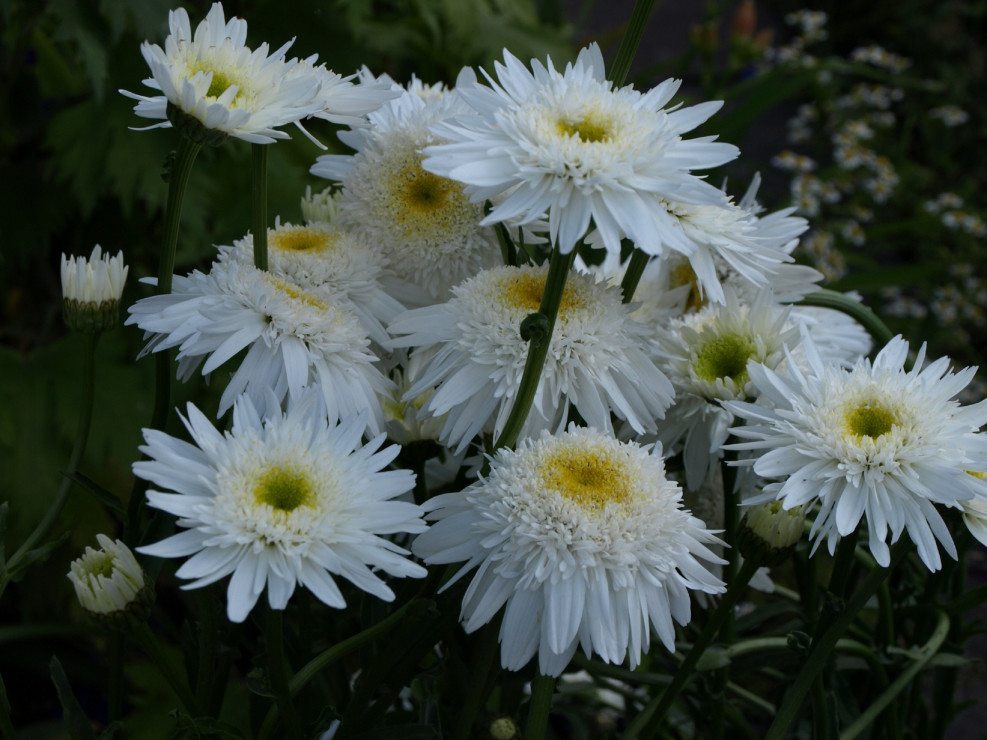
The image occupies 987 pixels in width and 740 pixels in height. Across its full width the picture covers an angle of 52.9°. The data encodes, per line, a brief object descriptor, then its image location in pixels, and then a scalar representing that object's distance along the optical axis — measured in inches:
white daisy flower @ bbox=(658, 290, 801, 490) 21.1
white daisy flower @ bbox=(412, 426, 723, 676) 16.4
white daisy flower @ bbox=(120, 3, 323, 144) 16.7
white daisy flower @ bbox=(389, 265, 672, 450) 18.3
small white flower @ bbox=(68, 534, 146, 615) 17.0
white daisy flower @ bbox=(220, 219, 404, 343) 19.7
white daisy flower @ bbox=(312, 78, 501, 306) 20.6
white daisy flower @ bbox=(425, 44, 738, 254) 15.9
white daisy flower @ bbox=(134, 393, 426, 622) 15.1
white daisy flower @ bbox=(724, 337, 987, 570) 17.3
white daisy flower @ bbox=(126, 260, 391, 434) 18.1
